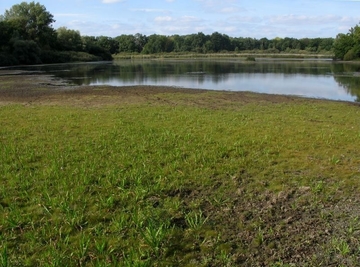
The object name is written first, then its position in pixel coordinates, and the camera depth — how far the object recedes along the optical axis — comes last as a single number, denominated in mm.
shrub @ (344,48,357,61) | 80700
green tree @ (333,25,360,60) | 80875
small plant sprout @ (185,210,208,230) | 4560
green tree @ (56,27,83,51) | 98188
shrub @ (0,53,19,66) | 64875
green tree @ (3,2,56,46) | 85812
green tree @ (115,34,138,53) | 154625
